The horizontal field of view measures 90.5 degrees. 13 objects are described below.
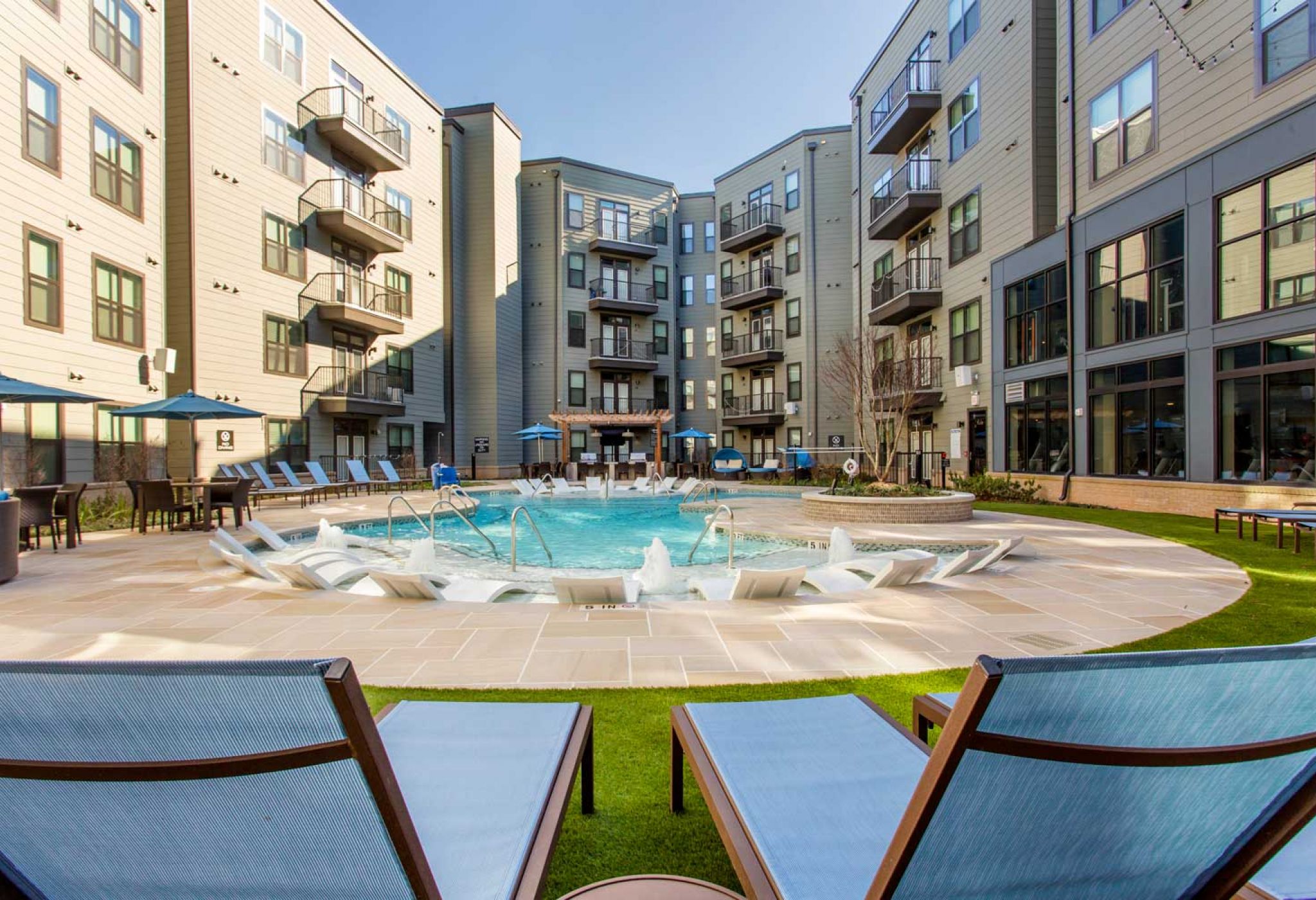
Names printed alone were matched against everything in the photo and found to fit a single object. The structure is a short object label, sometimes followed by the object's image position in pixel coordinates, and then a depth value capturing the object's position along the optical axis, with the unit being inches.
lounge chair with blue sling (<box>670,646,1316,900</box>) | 42.7
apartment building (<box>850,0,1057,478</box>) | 629.9
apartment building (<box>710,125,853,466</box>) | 1108.5
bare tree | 592.1
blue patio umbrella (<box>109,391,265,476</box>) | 441.4
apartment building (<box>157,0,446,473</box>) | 631.8
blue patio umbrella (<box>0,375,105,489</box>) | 308.0
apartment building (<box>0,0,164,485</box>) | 448.8
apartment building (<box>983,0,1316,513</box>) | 405.1
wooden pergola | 1007.0
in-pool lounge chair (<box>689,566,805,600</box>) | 232.8
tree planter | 450.9
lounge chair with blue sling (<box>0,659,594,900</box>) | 39.7
